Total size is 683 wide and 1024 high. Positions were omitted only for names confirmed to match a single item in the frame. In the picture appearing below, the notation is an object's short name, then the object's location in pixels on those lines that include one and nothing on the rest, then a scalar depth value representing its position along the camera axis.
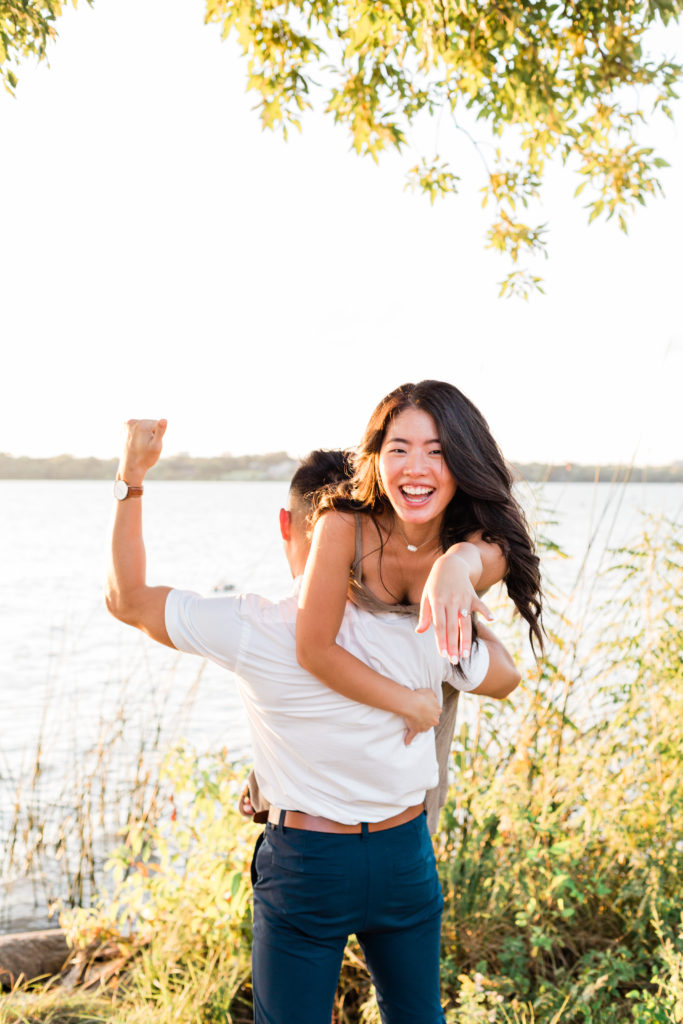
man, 1.68
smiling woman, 1.71
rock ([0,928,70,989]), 3.74
